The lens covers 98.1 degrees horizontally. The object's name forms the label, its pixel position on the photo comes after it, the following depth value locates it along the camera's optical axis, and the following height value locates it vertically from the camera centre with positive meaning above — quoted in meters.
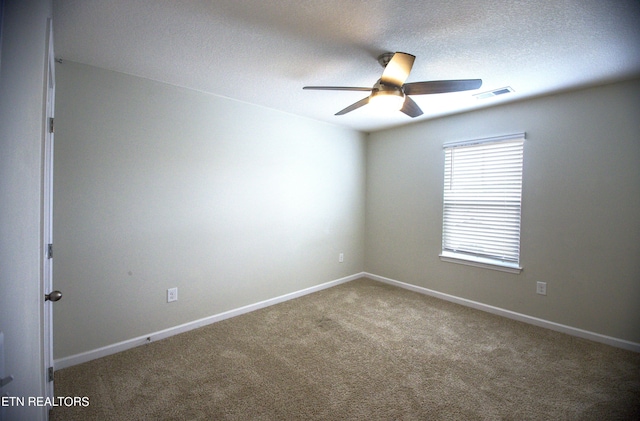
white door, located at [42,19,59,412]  1.43 -0.50
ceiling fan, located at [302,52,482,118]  1.74 +0.83
